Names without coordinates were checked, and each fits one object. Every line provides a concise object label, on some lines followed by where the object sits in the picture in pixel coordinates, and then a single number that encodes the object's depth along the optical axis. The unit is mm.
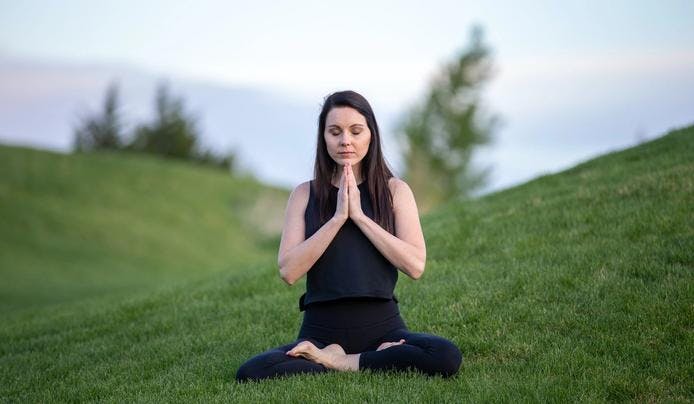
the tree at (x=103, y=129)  67000
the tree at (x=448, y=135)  56562
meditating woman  6055
